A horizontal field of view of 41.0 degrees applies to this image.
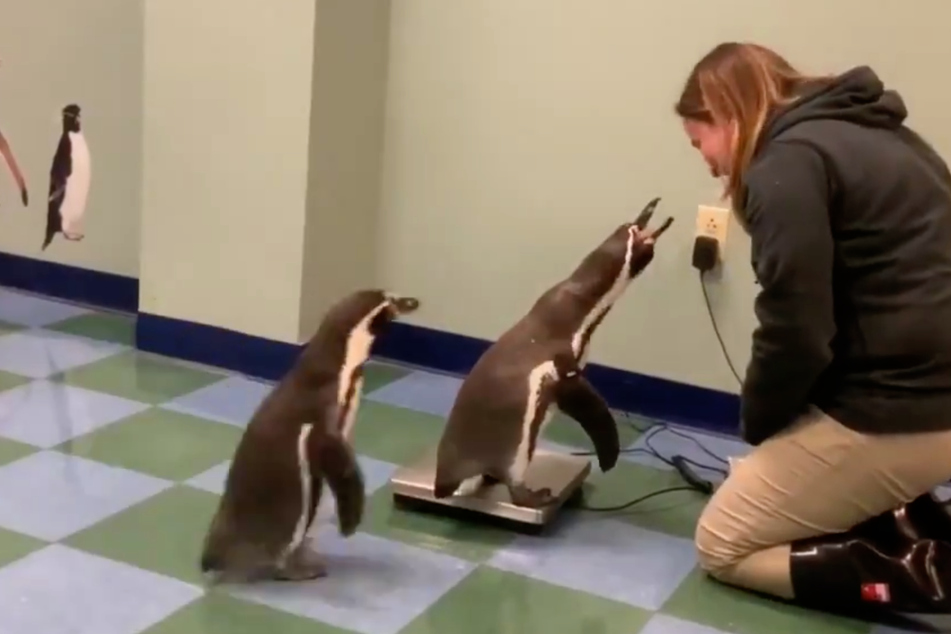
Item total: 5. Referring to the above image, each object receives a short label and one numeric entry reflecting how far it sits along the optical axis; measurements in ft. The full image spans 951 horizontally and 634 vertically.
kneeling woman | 6.50
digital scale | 7.67
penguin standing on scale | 7.45
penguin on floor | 6.63
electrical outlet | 9.41
